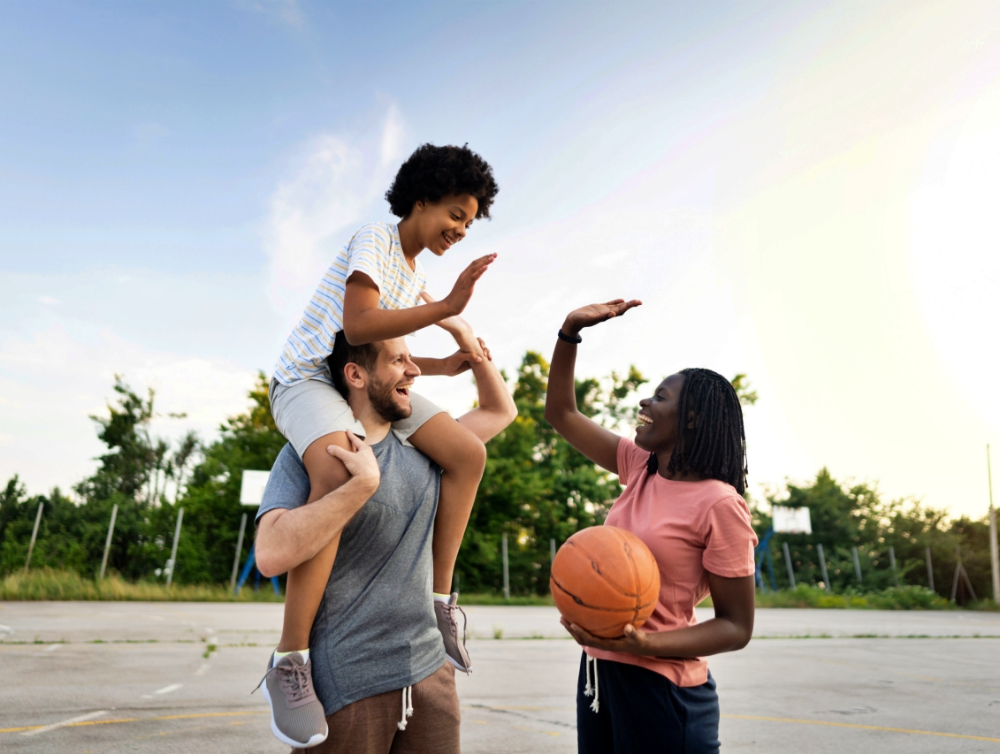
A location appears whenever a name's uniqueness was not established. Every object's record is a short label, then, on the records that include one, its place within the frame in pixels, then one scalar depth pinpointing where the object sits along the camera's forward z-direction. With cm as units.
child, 225
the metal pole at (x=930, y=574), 4250
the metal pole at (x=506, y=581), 3124
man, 215
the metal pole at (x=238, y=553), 2788
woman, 229
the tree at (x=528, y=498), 3319
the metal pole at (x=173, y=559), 2715
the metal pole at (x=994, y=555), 3703
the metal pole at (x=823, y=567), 4000
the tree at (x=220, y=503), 3020
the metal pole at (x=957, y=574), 4150
